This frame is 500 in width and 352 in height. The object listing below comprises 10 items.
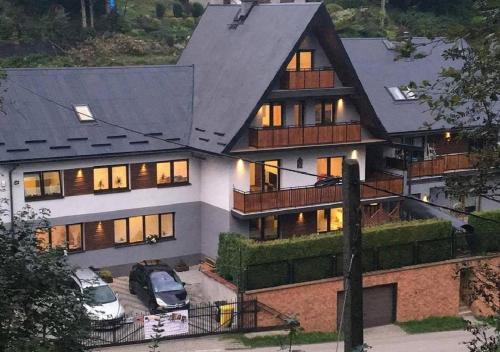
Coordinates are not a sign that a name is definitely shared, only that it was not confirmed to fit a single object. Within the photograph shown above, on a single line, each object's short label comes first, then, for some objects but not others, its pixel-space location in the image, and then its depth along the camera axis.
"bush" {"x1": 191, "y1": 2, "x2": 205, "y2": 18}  68.75
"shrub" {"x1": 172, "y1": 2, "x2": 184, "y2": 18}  67.75
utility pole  9.81
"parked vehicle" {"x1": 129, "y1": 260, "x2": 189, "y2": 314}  25.38
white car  23.69
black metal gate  22.84
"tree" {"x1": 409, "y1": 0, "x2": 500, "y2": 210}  11.73
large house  28.44
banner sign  22.85
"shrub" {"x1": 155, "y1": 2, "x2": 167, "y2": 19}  66.75
